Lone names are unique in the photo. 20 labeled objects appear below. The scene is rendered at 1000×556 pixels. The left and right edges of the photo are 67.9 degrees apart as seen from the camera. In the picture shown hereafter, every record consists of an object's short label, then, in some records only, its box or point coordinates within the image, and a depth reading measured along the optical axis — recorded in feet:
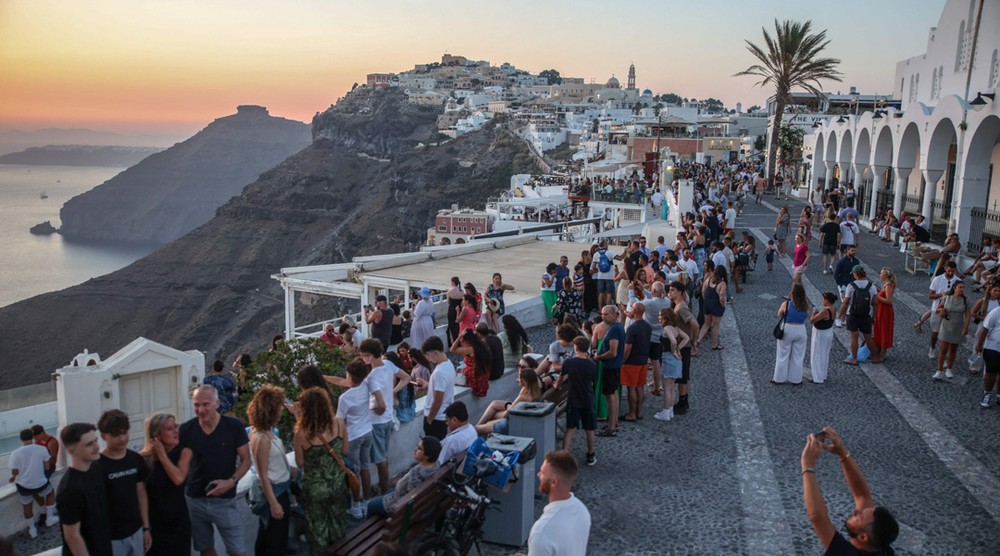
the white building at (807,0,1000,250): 58.54
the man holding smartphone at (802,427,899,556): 11.23
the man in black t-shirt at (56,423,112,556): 12.94
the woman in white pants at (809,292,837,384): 30.78
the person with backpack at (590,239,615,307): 43.68
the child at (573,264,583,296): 44.62
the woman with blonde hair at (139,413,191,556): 14.53
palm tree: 112.06
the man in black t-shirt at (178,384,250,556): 15.06
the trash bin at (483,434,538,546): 18.65
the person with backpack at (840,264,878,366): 33.17
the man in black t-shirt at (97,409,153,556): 13.52
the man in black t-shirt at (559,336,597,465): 22.08
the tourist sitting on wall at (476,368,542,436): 21.21
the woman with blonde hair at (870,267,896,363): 33.42
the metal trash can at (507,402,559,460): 20.59
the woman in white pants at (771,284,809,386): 29.99
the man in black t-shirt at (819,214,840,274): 53.62
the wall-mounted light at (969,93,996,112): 55.83
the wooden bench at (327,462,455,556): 15.67
